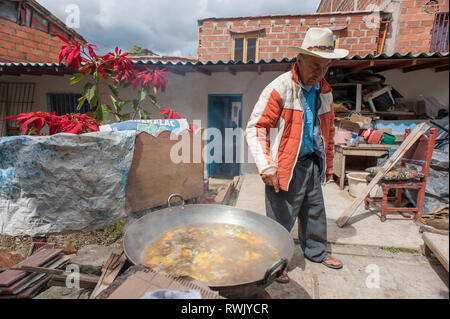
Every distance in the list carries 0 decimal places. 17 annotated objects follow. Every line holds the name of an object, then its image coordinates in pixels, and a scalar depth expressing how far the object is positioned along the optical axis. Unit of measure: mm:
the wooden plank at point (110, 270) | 2061
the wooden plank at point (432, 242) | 2476
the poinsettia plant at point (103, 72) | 3479
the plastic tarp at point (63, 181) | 2545
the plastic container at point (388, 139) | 5641
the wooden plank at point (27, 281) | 1983
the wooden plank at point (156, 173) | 3217
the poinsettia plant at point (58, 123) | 2717
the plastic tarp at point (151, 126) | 3348
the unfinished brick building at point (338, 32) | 8039
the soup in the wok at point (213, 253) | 1698
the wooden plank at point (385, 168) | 3793
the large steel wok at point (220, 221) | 1354
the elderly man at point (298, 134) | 2193
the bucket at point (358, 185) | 4699
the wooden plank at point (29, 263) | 2027
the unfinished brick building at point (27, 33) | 7379
